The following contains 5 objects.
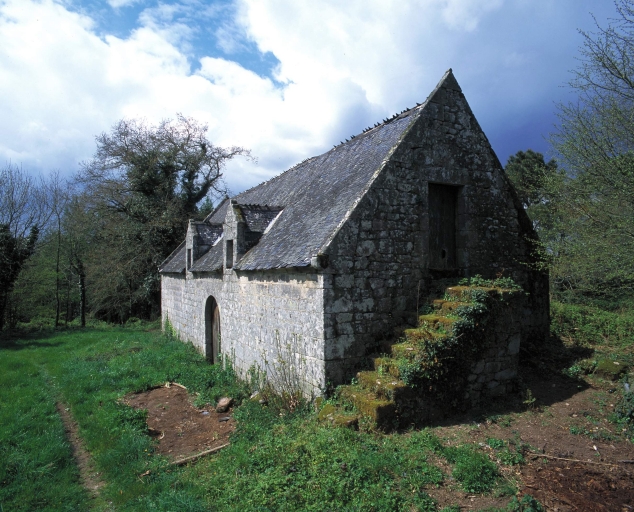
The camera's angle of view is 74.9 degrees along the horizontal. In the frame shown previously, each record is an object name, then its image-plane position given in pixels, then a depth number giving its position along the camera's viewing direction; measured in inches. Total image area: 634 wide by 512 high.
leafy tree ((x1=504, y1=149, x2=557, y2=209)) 891.7
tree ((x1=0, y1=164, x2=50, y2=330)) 807.1
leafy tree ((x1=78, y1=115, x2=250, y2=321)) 954.1
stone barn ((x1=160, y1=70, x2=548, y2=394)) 291.1
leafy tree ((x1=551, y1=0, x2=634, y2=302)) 323.0
